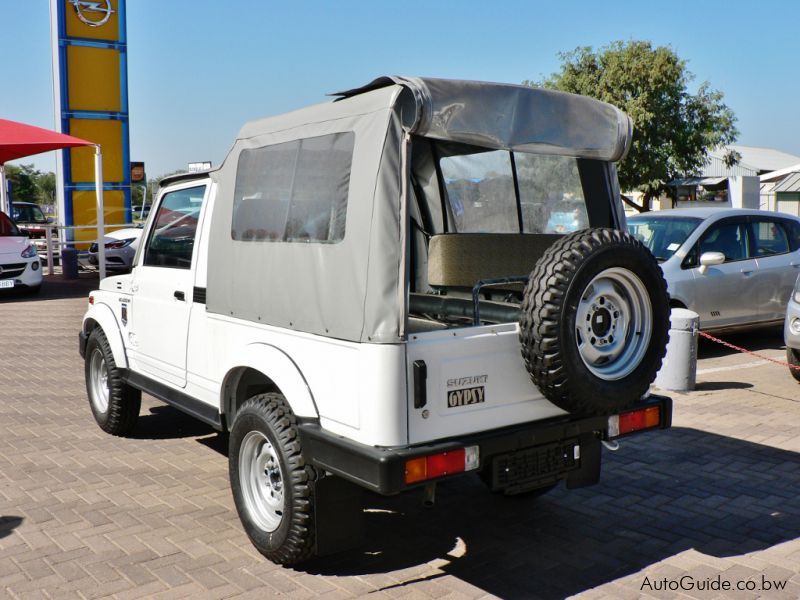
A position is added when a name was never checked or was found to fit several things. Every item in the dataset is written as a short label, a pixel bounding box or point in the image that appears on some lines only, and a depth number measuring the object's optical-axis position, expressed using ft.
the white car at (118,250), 61.66
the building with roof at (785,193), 135.85
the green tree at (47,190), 259.60
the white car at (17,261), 50.26
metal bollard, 24.59
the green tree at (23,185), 224.53
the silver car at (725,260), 30.35
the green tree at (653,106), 111.14
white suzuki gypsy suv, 11.32
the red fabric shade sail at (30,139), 50.78
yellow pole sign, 62.59
